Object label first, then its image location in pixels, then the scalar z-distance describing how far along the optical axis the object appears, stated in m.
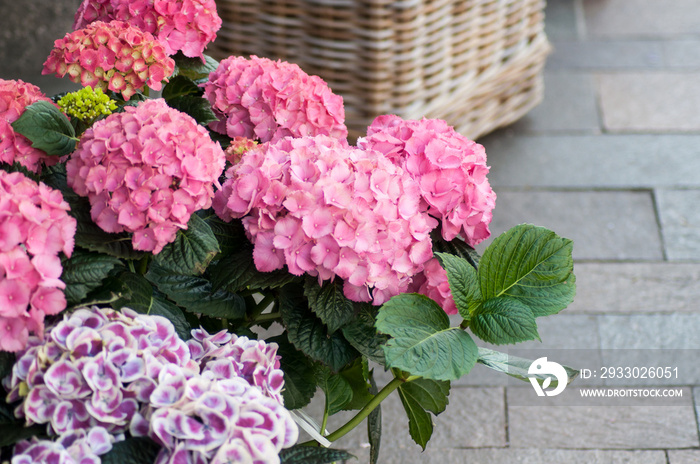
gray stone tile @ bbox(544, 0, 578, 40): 3.12
